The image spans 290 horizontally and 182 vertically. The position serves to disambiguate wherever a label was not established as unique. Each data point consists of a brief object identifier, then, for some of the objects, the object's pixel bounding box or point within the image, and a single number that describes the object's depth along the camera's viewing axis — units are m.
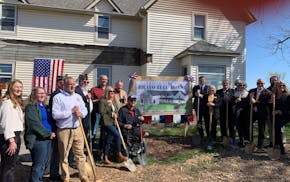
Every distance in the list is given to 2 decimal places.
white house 10.35
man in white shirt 3.64
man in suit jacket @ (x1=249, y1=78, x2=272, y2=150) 5.38
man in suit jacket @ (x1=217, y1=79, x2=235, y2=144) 5.73
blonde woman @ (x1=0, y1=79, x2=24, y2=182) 3.17
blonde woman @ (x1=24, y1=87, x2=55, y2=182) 3.44
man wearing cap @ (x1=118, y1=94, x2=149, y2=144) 4.88
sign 6.36
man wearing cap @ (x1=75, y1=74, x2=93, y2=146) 4.46
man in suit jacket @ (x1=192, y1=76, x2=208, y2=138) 5.91
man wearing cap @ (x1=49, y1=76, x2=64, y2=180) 3.95
